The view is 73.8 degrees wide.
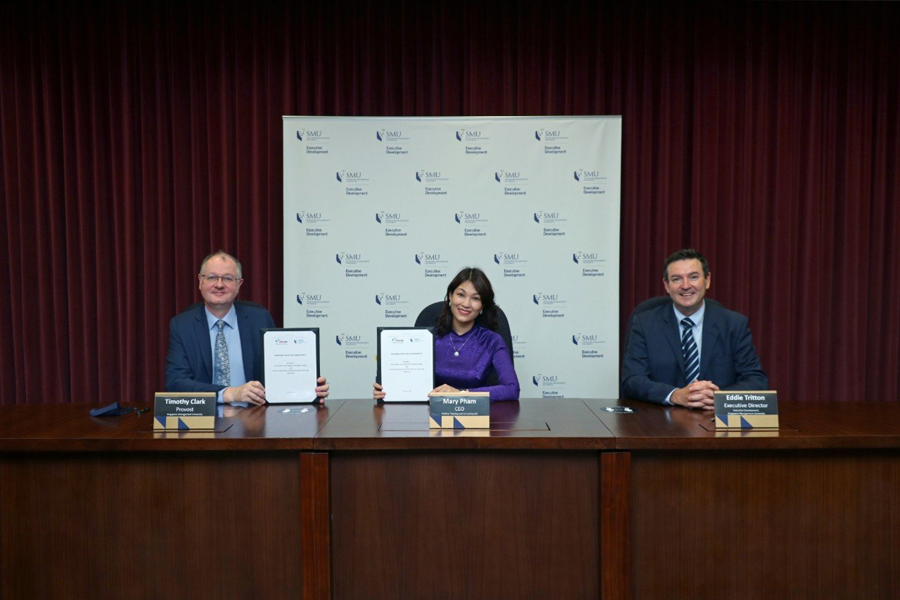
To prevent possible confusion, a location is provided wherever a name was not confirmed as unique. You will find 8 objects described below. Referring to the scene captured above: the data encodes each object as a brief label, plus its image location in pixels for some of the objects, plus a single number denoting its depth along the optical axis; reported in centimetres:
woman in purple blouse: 268
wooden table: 179
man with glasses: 258
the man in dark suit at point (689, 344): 249
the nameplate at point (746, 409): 189
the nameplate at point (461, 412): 193
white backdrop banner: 382
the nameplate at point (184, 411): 192
